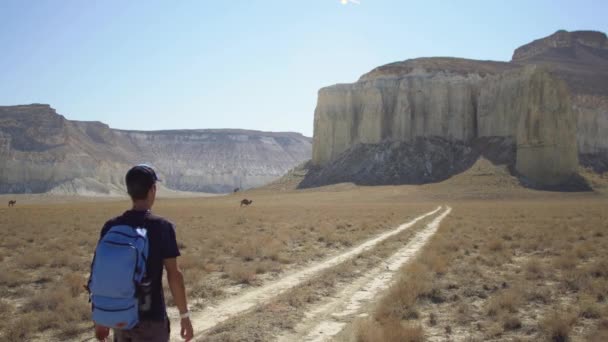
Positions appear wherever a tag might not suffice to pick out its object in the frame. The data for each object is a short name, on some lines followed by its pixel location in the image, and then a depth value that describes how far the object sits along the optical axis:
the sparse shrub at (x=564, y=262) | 12.01
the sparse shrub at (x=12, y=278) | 10.49
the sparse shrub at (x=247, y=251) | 14.17
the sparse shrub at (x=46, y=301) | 8.36
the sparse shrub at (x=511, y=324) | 7.37
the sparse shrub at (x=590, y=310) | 7.69
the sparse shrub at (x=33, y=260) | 12.51
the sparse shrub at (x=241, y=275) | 10.88
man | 3.47
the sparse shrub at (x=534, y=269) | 11.12
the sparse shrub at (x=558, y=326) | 6.75
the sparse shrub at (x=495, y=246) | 15.47
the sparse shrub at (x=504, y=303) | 8.16
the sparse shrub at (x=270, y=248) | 14.06
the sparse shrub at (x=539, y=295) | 8.94
